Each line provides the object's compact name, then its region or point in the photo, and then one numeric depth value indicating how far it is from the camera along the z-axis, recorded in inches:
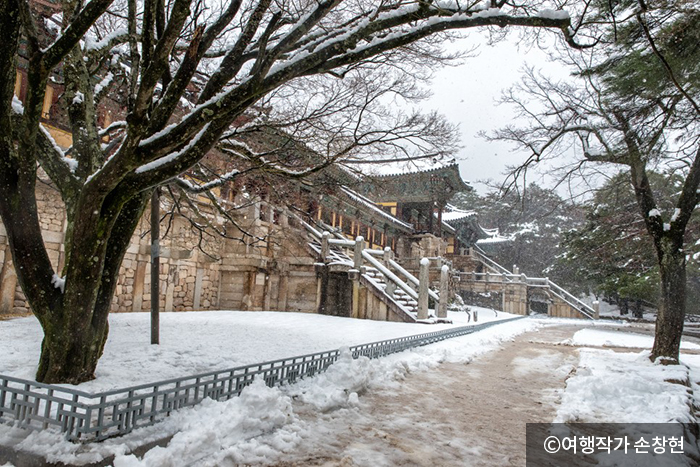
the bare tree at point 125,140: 153.1
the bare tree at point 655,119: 263.6
